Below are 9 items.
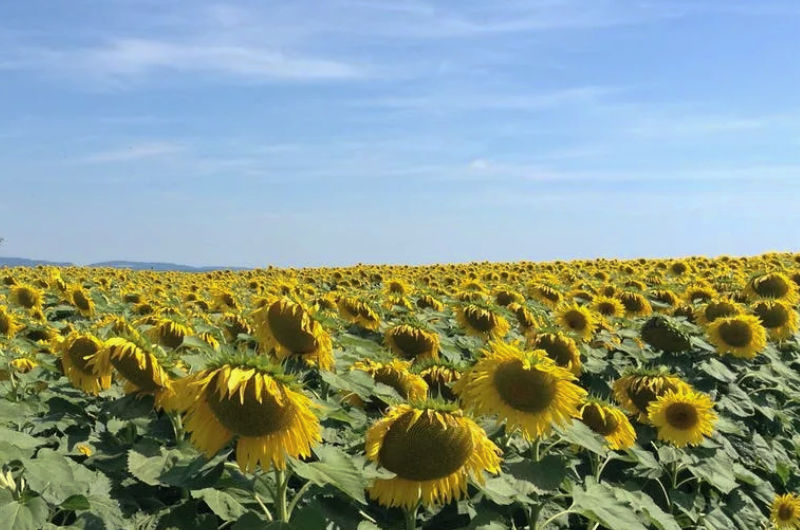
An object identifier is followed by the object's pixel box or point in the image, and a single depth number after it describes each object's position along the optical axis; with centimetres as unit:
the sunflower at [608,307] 1030
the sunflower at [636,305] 1092
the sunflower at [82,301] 992
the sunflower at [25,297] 955
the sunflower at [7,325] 776
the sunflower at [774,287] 1078
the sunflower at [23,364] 562
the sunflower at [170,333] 543
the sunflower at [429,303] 969
